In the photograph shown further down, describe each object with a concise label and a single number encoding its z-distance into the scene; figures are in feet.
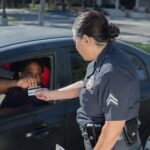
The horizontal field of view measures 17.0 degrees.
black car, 11.53
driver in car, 12.11
